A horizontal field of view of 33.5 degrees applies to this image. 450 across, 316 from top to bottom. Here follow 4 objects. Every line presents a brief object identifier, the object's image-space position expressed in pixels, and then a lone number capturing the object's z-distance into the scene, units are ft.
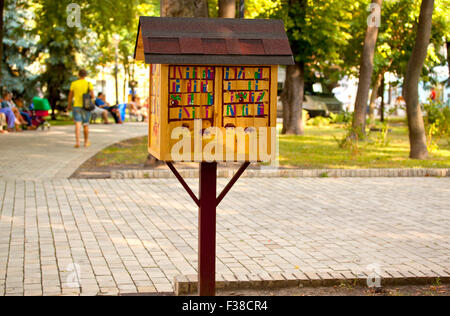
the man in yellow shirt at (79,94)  58.54
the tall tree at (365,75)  64.18
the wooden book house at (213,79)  16.52
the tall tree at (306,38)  79.82
